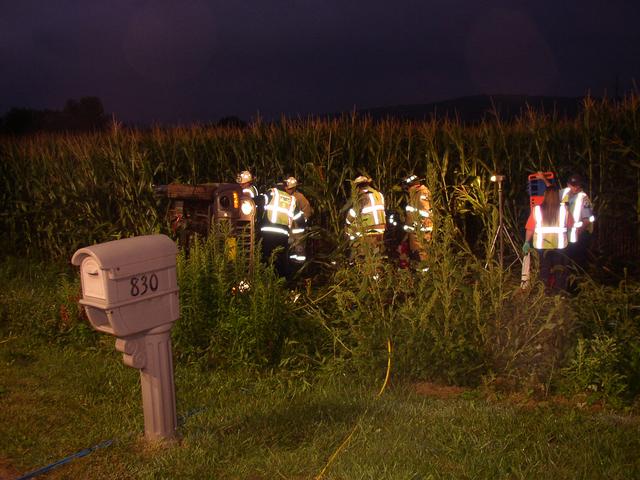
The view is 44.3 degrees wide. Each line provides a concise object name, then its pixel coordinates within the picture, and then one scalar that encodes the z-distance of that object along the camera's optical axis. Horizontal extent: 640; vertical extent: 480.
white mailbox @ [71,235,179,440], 4.56
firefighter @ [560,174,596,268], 10.30
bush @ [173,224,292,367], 7.15
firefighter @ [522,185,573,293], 10.05
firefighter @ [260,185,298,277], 11.83
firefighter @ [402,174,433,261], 11.63
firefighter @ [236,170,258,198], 11.55
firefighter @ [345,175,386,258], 11.45
